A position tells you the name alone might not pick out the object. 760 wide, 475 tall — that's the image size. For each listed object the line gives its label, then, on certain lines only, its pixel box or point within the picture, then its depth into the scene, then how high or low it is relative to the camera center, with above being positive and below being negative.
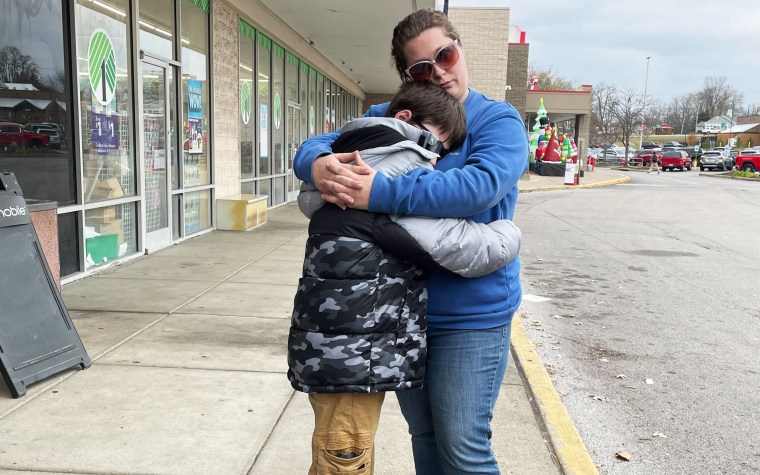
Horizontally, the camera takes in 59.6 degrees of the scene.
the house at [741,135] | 81.40 +2.81
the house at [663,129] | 120.19 +4.72
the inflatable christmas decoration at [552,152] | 33.81 +0.04
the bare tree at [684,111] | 111.94 +7.54
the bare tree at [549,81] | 69.25 +8.17
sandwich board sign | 3.70 -0.98
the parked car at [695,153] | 60.28 +0.27
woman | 1.74 -0.14
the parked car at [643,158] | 55.25 -0.28
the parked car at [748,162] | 41.18 -0.32
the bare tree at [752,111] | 121.55 +8.50
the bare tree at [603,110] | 68.69 +4.54
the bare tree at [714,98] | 112.38 +9.91
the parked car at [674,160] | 49.50 -0.33
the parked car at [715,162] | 48.78 -0.41
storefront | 6.00 +0.32
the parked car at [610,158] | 63.35 -0.36
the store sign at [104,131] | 7.01 +0.13
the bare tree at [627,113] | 64.12 +4.14
